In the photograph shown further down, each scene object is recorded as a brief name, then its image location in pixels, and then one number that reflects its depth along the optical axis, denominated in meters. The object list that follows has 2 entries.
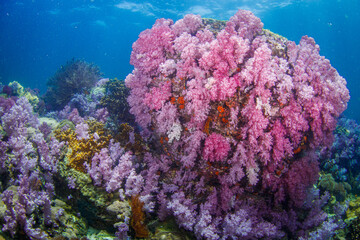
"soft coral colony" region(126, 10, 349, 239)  3.64
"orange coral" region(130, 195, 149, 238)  3.37
